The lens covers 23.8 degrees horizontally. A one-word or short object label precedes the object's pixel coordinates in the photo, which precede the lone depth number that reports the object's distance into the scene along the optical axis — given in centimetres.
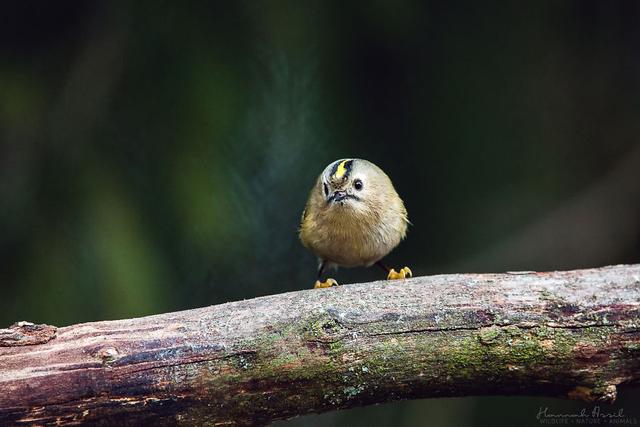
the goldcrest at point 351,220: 766
